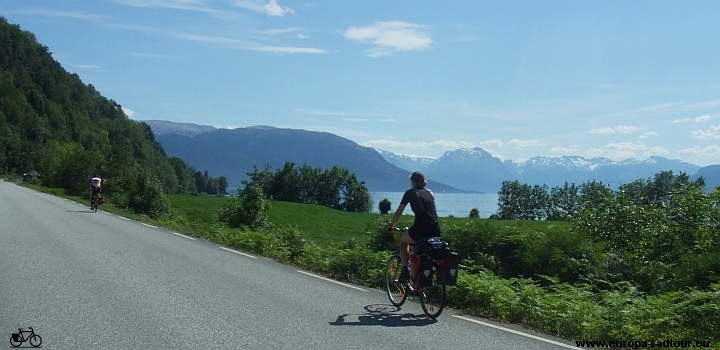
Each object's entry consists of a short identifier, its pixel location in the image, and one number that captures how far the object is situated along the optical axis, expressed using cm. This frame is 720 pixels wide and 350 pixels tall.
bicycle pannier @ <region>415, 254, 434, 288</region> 866
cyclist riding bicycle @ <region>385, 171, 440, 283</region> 887
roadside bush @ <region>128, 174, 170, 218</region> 3691
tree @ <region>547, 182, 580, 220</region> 9650
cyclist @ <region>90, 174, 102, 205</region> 3106
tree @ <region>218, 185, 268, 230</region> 2719
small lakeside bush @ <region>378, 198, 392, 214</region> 10050
